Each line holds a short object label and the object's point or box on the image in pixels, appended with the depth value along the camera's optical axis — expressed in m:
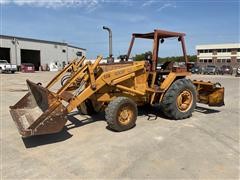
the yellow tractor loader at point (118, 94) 3.97
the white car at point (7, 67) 25.96
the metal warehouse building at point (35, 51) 31.82
